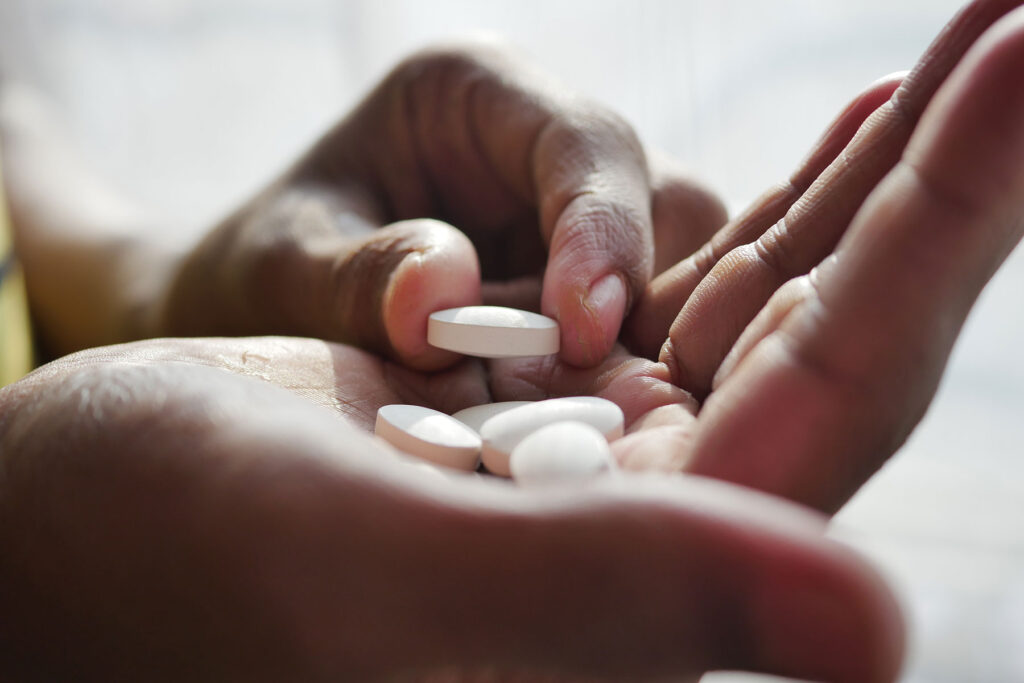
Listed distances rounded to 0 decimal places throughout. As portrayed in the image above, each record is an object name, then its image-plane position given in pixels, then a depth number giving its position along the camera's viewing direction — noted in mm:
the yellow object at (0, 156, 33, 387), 271
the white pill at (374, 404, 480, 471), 173
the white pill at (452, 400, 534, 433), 185
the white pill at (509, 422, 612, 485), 158
